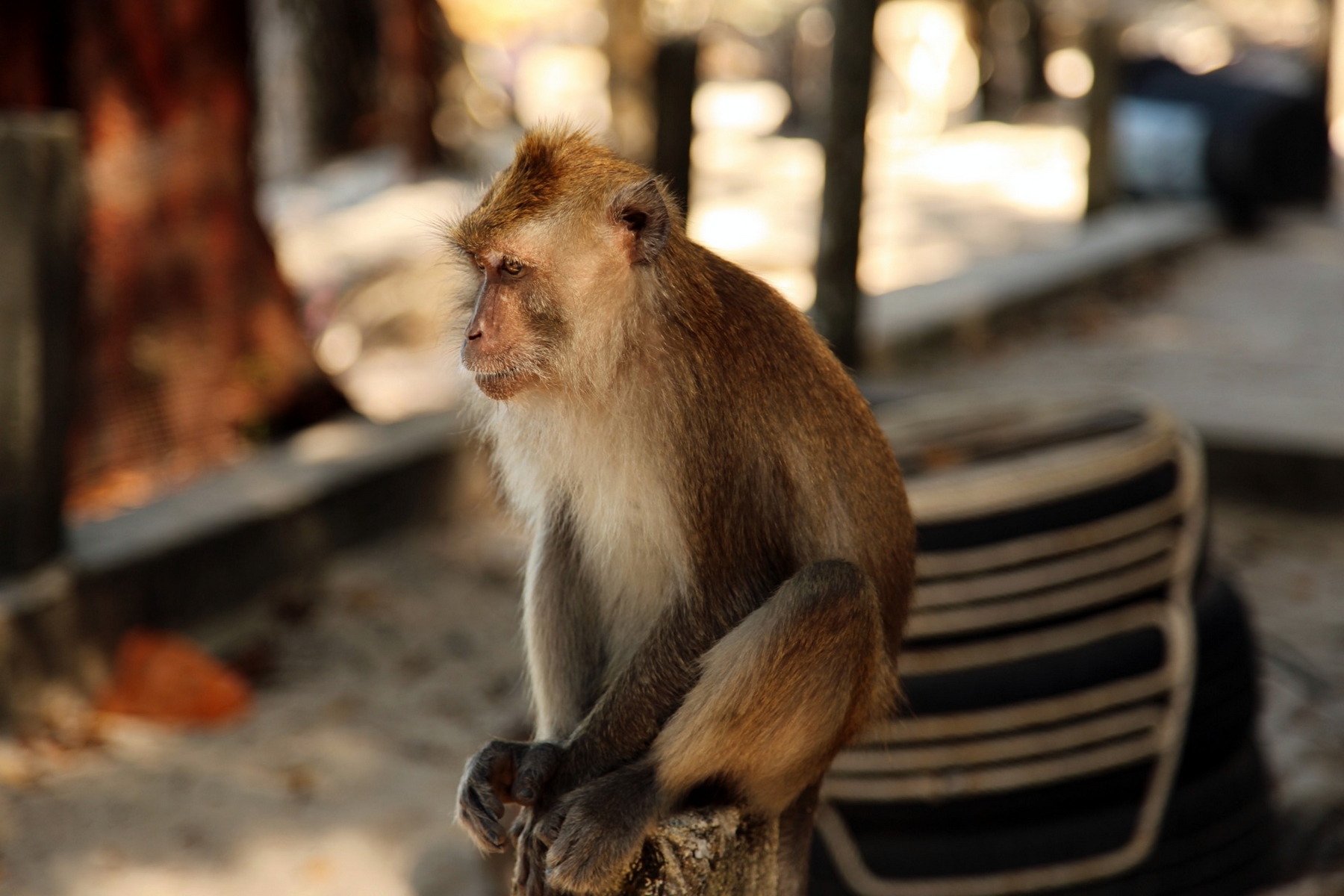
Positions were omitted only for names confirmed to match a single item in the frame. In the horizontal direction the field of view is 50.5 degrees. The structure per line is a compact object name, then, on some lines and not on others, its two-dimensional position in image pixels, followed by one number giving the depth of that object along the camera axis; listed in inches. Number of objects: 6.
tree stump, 82.0
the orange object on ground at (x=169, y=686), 172.6
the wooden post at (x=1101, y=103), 443.8
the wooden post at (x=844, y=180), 225.5
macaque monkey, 84.4
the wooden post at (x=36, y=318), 159.0
